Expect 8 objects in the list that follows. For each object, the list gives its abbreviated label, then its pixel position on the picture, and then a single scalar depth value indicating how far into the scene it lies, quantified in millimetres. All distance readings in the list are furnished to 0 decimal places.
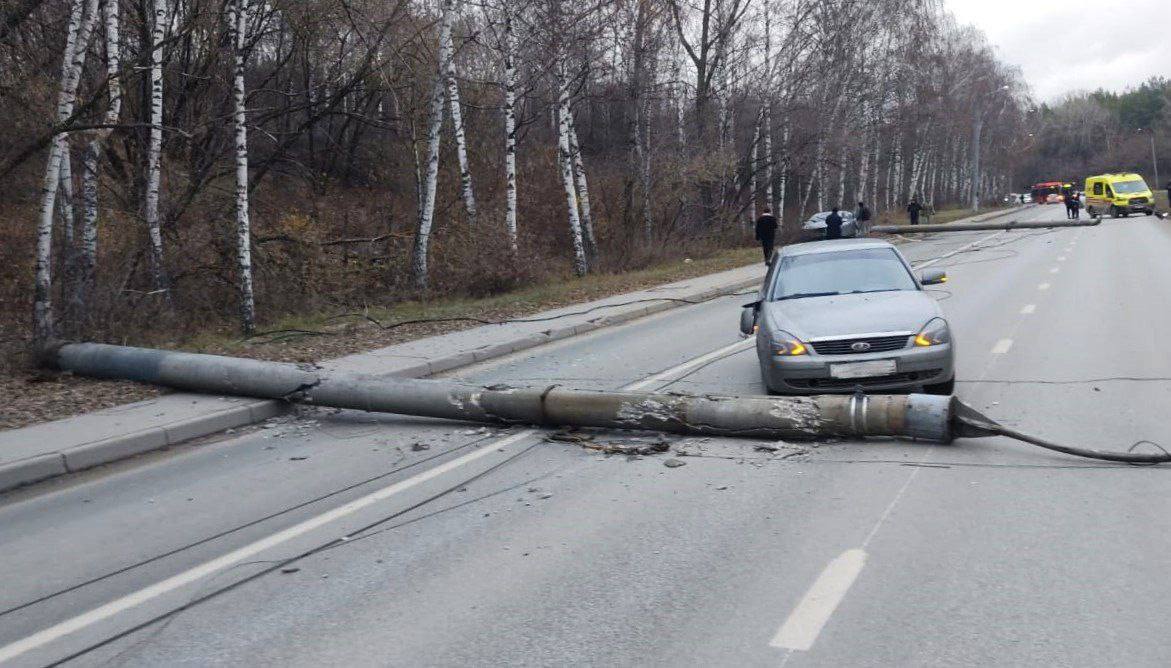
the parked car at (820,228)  37250
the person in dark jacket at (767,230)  30828
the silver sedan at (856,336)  9328
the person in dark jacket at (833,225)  29969
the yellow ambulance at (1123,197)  60188
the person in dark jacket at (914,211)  58875
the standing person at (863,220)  40719
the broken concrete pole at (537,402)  8133
